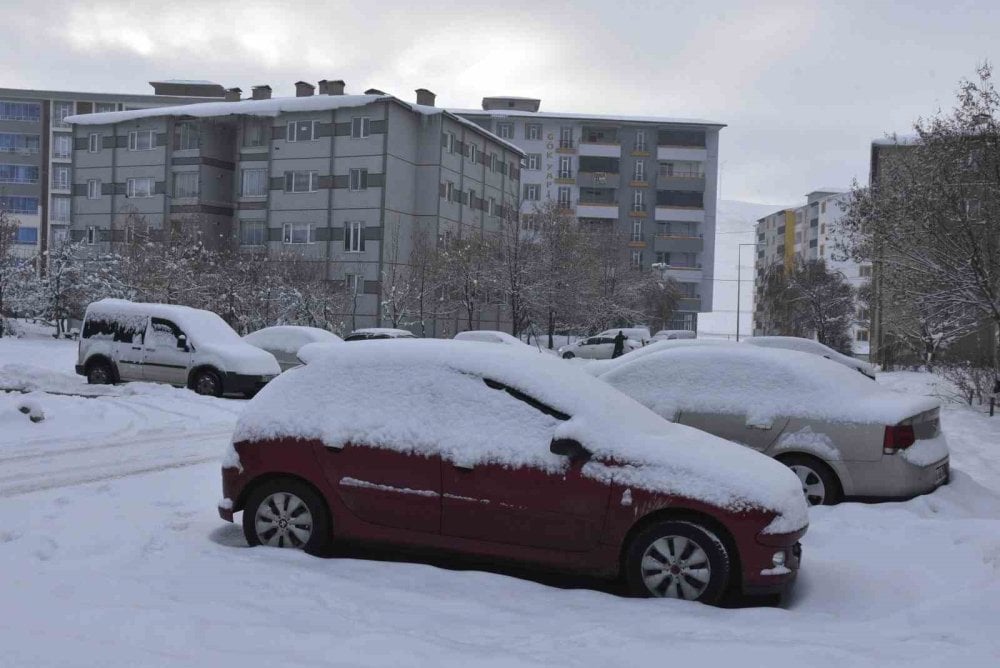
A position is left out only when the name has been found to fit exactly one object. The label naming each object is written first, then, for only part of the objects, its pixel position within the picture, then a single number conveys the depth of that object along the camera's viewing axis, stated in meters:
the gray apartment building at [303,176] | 51.25
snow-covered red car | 5.23
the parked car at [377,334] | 26.03
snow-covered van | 17.08
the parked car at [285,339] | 21.44
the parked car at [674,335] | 49.71
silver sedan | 7.94
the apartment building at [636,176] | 83.62
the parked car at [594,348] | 36.69
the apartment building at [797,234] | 110.36
